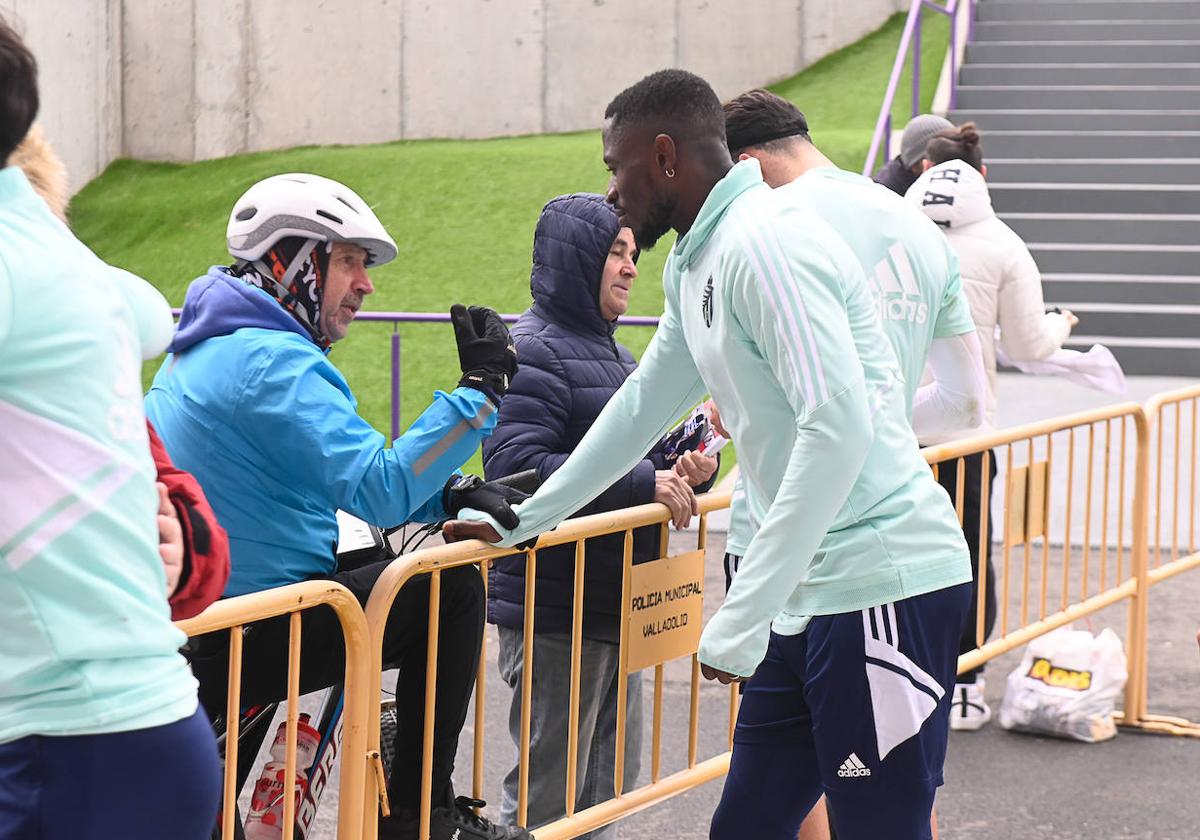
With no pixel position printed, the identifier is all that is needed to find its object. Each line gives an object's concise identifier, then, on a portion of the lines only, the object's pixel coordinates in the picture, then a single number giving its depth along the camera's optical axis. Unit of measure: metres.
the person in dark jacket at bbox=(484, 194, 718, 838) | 4.00
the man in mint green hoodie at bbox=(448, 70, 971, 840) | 2.77
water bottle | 3.37
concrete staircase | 12.98
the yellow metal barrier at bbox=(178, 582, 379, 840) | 2.84
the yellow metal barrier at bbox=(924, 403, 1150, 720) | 5.43
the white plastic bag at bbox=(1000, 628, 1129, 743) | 5.91
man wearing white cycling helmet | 3.09
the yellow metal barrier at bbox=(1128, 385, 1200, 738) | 6.09
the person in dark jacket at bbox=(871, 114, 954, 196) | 7.60
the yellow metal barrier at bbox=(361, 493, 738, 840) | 3.22
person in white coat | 6.01
